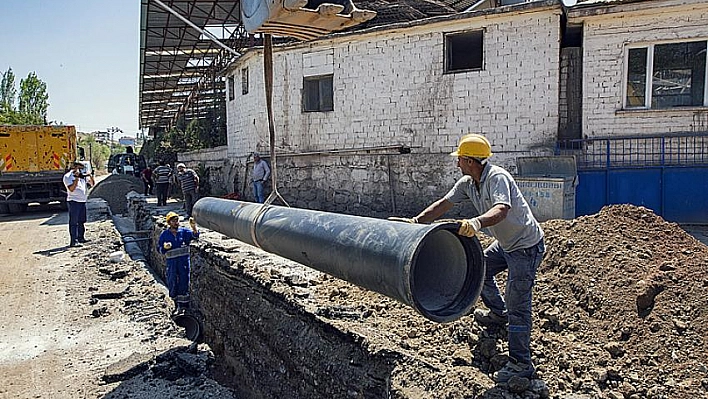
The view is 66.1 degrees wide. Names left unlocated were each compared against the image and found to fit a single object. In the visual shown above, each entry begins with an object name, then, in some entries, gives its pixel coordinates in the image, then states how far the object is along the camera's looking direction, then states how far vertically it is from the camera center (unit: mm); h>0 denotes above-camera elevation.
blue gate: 9234 -297
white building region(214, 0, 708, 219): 9641 +1375
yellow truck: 15500 +158
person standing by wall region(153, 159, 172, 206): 15164 -472
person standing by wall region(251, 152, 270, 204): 12406 -282
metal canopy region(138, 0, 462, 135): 14164 +4287
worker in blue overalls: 7449 -1275
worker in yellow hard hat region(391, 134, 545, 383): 3387 -501
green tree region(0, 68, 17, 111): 37312 +5449
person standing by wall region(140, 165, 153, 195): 19944 -473
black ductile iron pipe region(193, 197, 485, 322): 2854 -553
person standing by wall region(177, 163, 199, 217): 12828 -456
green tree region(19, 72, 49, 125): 37438 +4877
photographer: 11398 -745
